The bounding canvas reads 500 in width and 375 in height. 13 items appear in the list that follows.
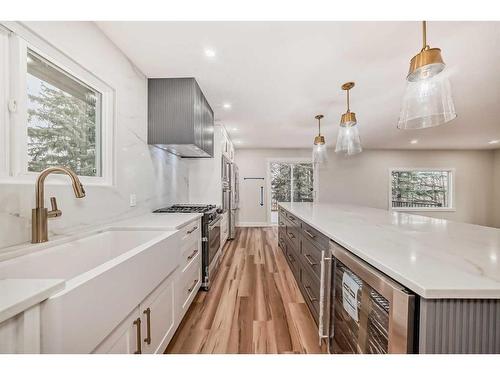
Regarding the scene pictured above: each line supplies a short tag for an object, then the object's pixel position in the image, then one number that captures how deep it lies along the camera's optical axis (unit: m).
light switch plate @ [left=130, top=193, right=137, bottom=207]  2.07
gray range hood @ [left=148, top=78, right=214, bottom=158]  2.44
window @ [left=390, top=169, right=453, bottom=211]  7.07
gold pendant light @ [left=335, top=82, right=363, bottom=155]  2.38
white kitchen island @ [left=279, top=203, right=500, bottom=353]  0.62
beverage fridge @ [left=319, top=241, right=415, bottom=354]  0.70
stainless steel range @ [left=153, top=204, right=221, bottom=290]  2.39
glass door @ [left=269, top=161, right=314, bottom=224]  6.72
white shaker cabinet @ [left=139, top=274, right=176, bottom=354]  1.15
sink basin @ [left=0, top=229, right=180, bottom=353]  0.64
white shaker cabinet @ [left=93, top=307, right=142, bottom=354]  0.85
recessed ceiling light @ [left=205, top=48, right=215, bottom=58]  1.90
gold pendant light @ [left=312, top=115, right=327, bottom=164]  3.23
